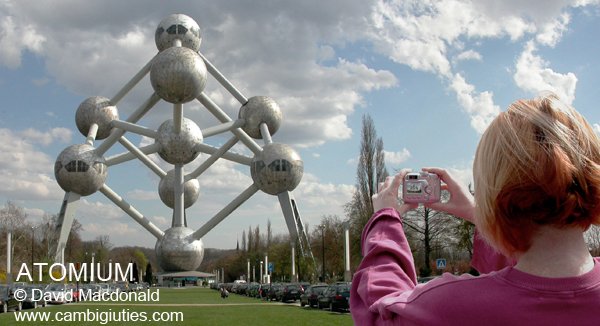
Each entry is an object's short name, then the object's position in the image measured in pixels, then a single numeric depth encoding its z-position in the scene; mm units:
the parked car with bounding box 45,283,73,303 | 33844
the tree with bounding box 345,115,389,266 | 43344
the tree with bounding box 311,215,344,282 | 61531
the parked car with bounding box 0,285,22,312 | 28438
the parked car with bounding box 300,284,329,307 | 29252
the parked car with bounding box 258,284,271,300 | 45288
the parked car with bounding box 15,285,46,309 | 31141
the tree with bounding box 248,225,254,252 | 107688
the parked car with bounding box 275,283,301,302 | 37438
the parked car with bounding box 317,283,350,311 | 25484
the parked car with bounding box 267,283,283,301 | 41672
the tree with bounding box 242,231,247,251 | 118412
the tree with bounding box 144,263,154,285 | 136125
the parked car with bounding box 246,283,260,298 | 52312
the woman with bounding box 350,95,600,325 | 1198
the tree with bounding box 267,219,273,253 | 99312
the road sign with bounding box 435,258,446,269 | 28200
